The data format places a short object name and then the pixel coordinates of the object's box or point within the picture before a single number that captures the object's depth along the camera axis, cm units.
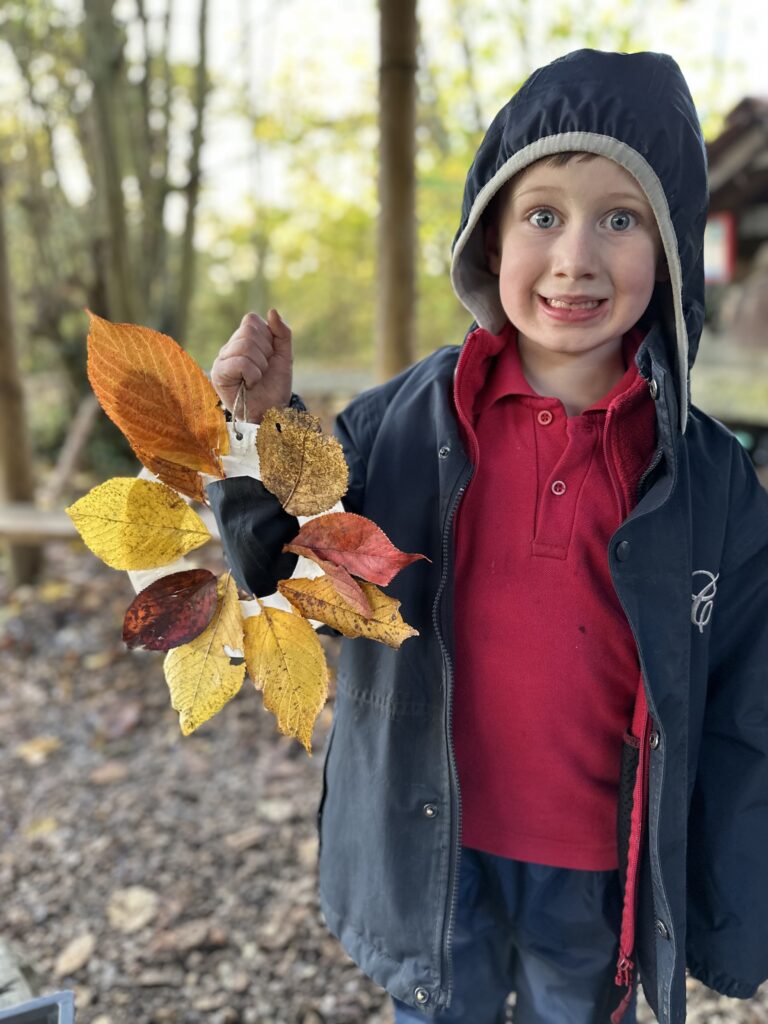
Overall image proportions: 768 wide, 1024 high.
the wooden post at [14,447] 365
